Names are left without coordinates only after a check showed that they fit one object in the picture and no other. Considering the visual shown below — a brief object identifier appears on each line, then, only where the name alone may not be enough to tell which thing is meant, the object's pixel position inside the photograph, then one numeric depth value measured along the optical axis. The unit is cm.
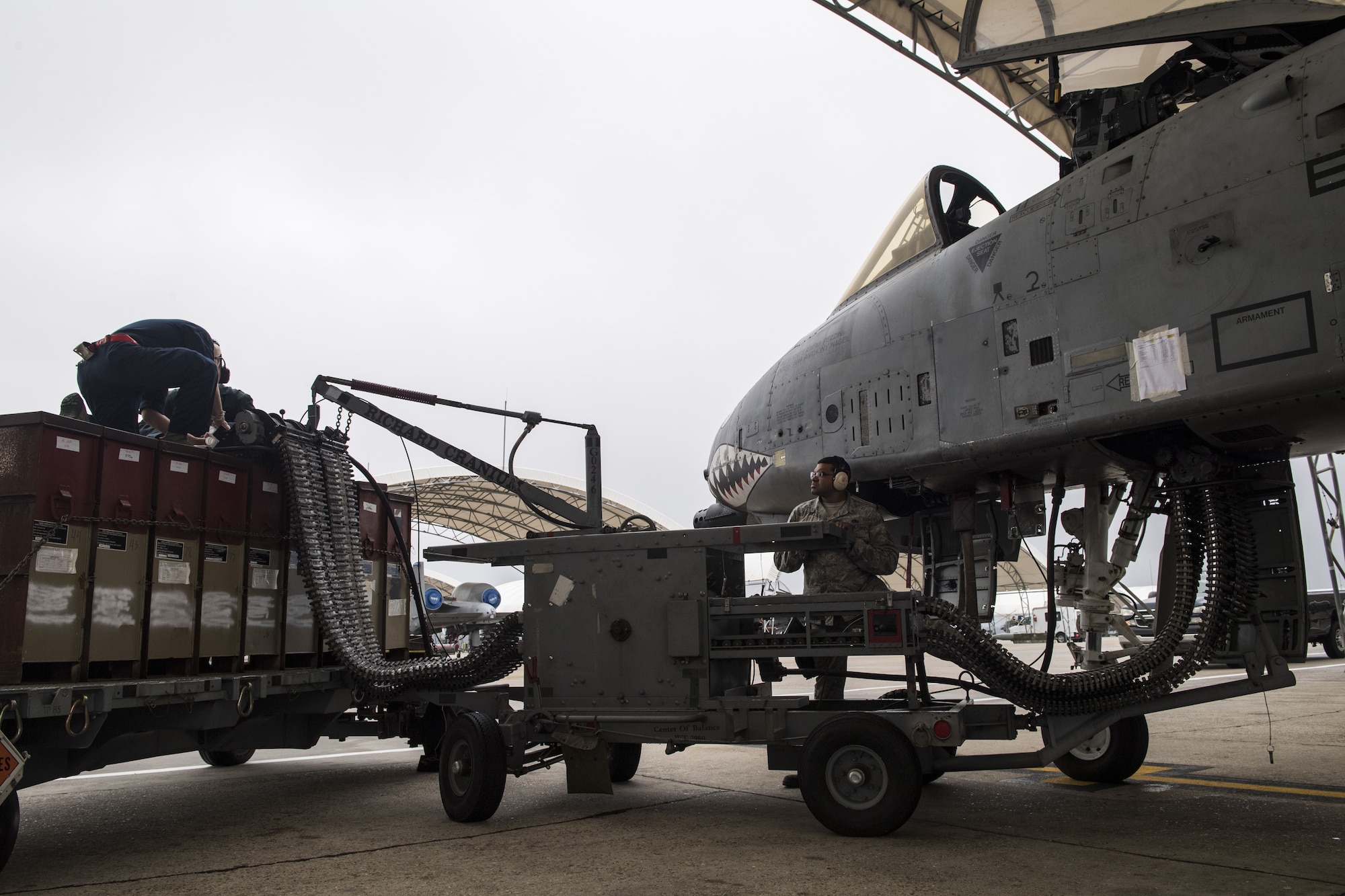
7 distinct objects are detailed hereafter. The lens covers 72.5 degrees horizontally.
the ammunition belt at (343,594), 621
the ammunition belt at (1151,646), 500
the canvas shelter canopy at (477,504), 3562
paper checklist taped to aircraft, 506
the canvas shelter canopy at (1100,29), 527
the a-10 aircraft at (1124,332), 479
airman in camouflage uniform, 586
